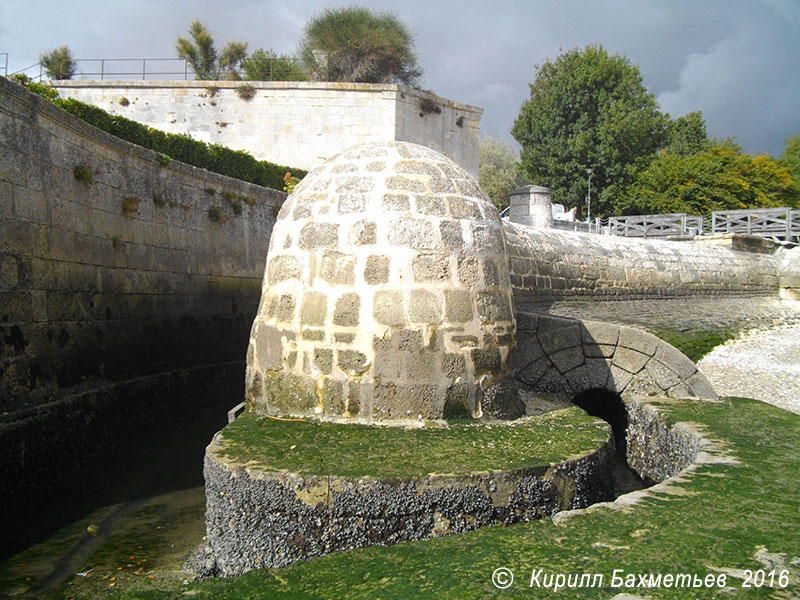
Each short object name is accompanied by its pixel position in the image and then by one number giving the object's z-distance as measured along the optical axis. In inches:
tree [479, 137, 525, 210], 1357.0
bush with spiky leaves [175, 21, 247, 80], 1158.3
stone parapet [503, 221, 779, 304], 343.9
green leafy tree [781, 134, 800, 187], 1575.5
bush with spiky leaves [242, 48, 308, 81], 903.9
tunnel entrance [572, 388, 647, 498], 219.5
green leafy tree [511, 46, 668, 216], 1269.7
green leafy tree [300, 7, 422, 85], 862.5
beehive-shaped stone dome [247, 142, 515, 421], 166.1
